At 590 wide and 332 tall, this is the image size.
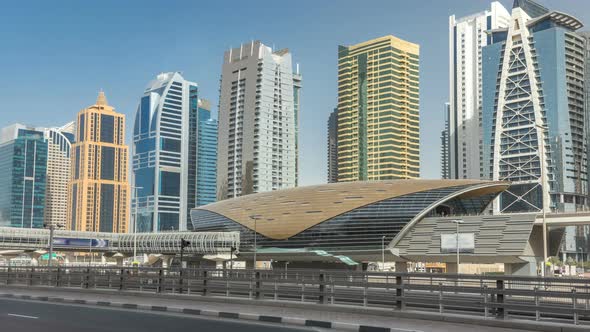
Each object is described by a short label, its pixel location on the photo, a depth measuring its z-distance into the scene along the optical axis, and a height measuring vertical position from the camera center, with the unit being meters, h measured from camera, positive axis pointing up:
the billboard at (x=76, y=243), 138.75 -0.23
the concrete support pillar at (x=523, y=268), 98.84 -3.19
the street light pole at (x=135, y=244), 145.25 -0.37
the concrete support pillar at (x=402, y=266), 117.12 -3.66
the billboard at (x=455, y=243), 101.12 +0.40
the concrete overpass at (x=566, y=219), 100.31 +4.20
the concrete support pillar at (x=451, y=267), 106.56 -3.41
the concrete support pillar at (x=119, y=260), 159.44 -4.26
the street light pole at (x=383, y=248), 105.46 -0.51
